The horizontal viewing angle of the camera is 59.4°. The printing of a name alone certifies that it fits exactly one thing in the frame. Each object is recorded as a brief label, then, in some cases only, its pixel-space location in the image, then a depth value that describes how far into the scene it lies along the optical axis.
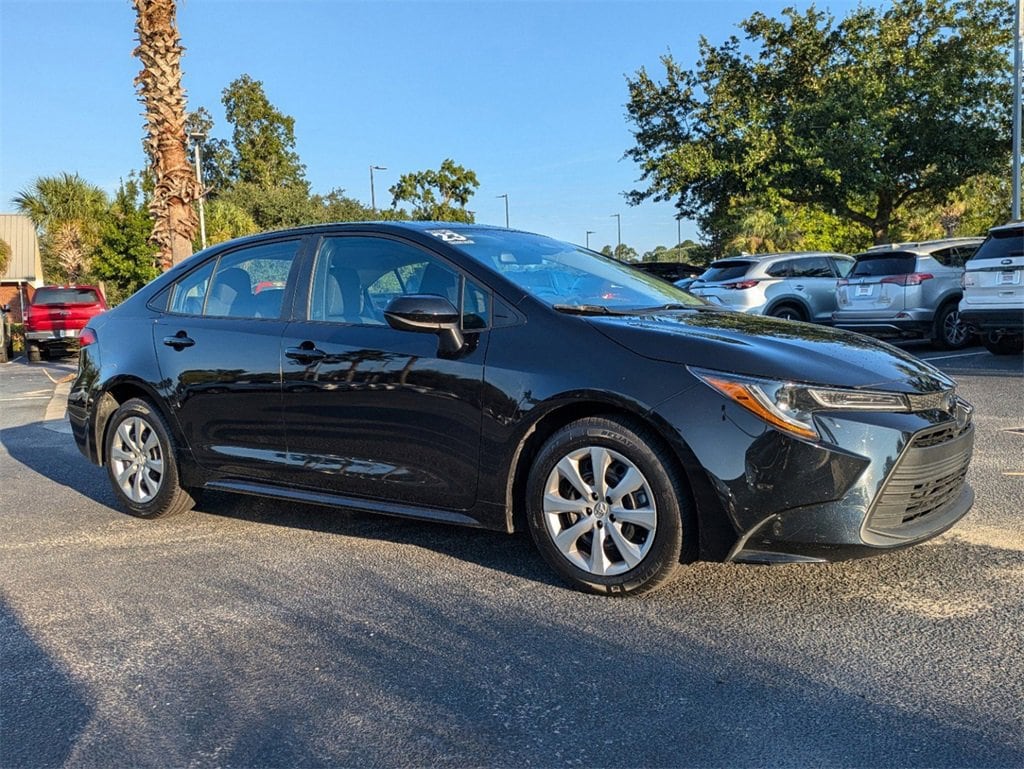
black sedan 3.32
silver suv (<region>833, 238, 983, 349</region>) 12.63
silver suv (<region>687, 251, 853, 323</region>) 14.13
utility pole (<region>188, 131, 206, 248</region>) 20.53
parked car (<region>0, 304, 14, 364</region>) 21.28
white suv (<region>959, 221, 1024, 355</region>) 10.32
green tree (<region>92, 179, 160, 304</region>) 32.56
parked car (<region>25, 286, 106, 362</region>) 20.19
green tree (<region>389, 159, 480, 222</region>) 52.94
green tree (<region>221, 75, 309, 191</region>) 57.00
